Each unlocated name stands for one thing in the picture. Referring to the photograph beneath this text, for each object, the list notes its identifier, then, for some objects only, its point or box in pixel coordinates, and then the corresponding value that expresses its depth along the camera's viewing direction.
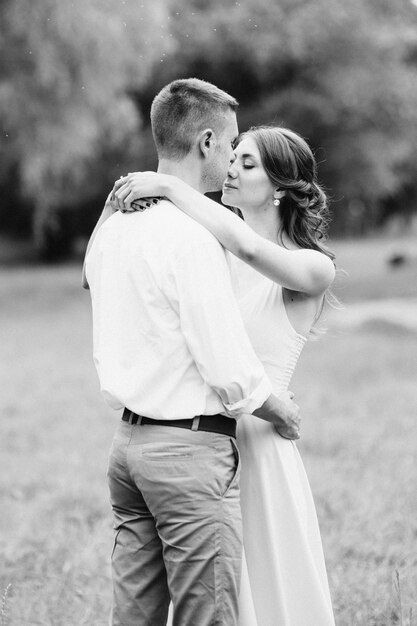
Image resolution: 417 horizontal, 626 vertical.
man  2.42
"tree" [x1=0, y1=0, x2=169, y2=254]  13.84
